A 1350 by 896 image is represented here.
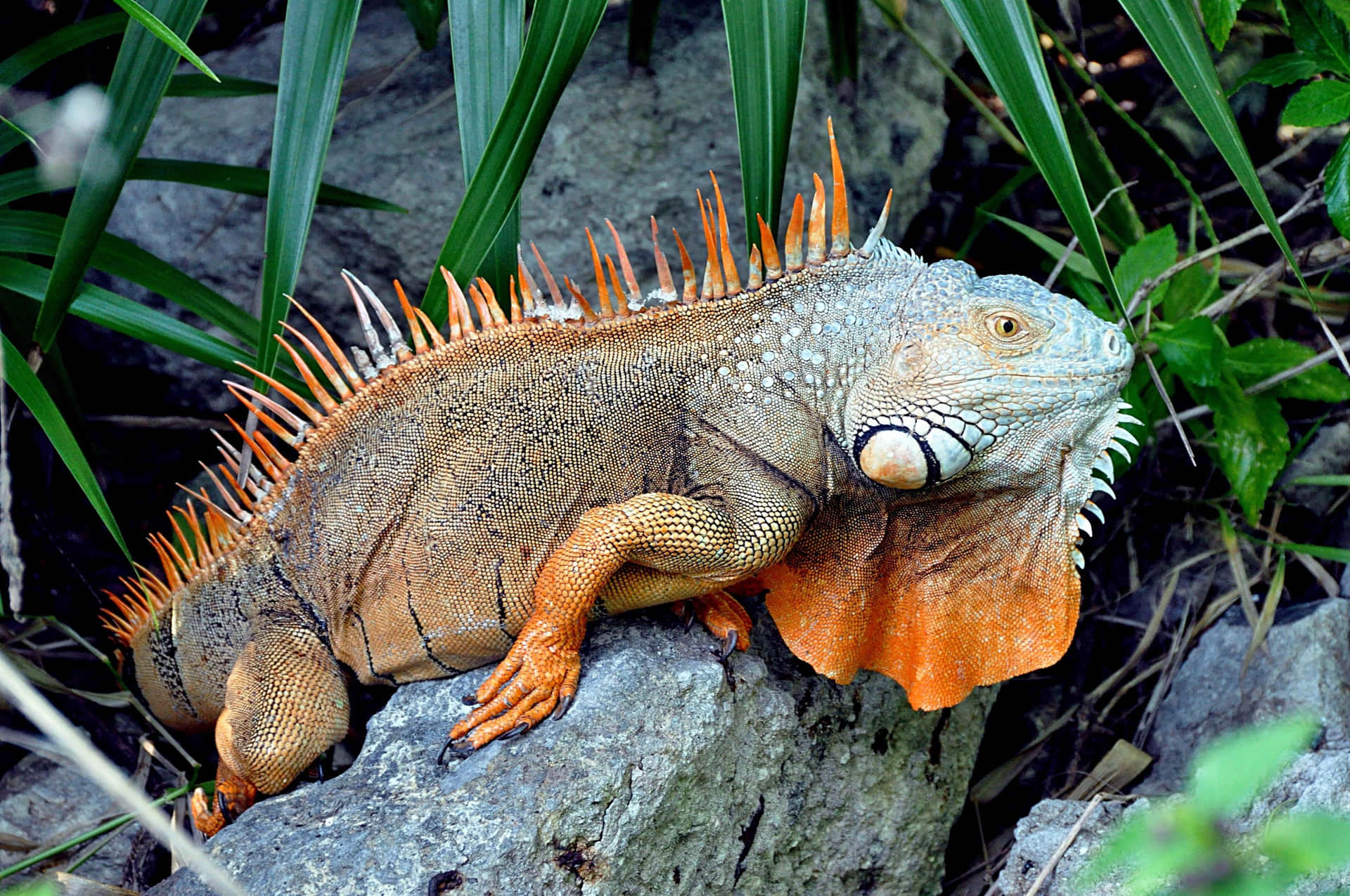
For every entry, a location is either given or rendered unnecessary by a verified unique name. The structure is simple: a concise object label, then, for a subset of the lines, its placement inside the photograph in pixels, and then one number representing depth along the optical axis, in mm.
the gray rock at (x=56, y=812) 3301
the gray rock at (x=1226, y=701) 2920
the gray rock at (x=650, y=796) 2486
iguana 2744
